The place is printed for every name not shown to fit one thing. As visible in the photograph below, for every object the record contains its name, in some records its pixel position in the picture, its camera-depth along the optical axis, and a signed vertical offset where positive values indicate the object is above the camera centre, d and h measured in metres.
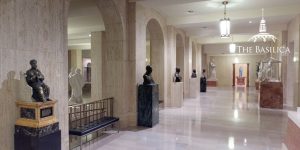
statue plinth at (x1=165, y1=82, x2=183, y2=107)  8.37 -0.83
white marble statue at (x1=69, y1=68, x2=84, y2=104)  8.30 -0.39
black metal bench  4.04 -0.98
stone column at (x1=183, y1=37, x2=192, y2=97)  10.82 +0.50
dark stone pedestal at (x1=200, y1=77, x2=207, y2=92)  14.19 -0.73
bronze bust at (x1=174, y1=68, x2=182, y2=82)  8.49 -0.13
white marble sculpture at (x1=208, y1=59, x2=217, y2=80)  19.12 +0.20
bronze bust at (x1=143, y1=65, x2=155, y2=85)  5.70 -0.08
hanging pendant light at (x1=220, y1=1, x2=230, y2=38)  5.37 +1.08
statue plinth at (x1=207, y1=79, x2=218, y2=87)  18.88 -0.80
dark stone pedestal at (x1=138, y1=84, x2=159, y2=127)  5.60 -0.78
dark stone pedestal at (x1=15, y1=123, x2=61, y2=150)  2.75 -0.79
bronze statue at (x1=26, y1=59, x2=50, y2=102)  2.81 -0.08
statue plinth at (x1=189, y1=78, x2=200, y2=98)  11.39 -0.73
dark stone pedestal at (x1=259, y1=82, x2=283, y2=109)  8.12 -0.80
